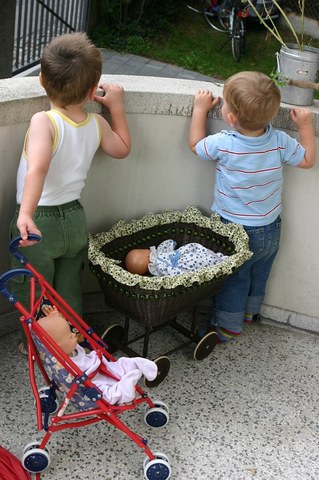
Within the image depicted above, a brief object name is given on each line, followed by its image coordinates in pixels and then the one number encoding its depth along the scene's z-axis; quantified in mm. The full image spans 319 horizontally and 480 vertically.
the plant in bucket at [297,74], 3650
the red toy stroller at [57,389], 2889
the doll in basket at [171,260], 3535
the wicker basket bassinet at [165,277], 3344
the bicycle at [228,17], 10641
